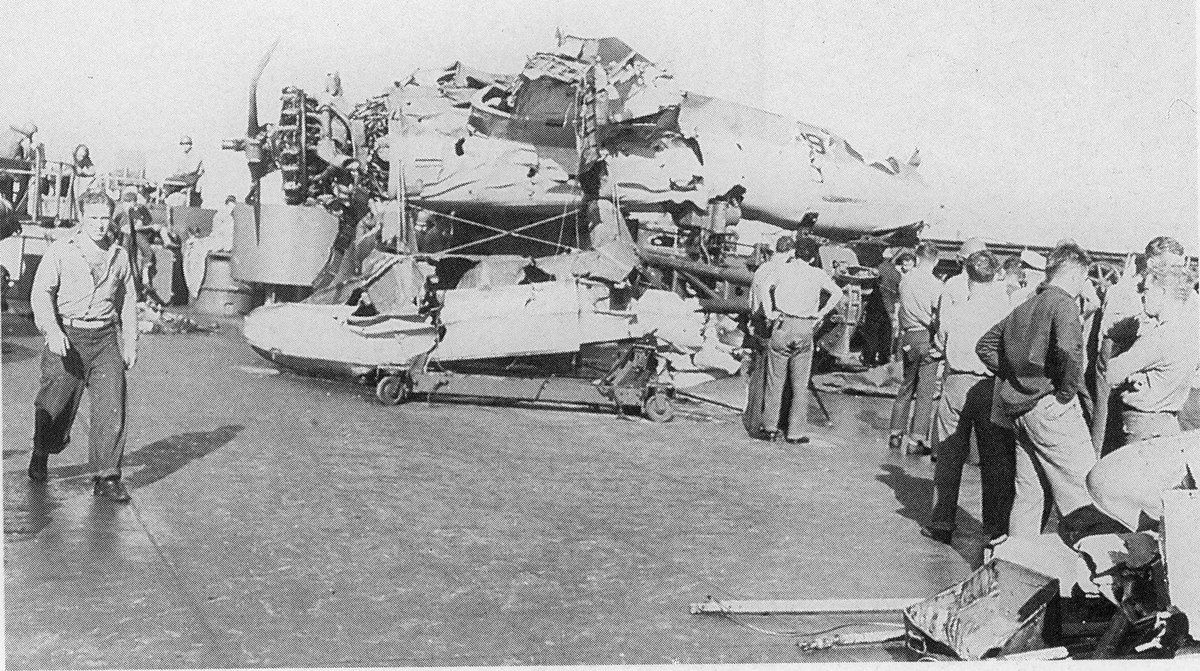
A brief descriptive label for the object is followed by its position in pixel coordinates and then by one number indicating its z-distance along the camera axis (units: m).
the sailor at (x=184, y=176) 15.58
